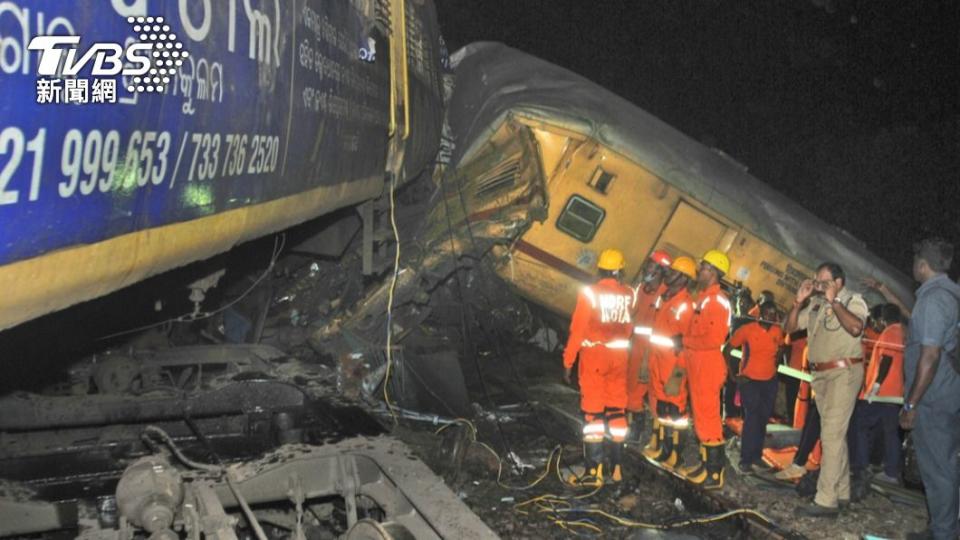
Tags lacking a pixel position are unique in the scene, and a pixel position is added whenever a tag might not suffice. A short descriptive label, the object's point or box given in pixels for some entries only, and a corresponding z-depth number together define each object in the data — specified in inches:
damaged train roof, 330.0
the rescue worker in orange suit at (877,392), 251.9
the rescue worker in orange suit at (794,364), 291.2
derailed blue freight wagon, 53.6
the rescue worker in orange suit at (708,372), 246.5
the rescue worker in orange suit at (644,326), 288.8
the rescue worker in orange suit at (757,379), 265.7
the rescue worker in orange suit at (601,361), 255.3
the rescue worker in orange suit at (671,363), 261.1
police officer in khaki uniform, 226.8
